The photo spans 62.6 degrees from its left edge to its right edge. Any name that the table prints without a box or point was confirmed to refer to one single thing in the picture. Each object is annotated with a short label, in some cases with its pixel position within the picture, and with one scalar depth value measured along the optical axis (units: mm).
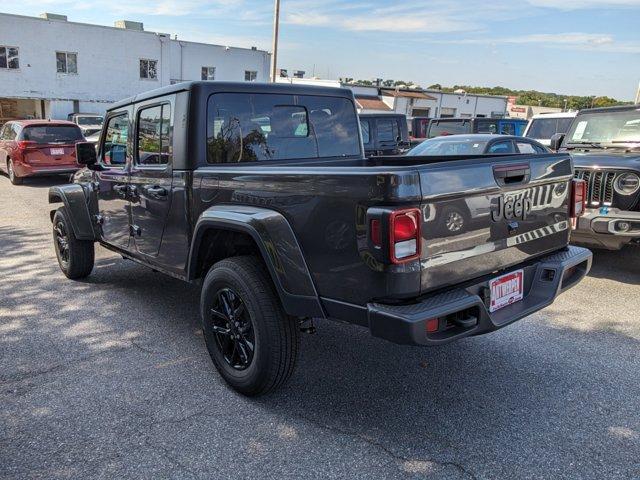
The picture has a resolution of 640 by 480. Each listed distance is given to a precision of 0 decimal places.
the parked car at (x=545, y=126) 12047
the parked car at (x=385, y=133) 12734
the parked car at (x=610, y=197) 5352
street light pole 20266
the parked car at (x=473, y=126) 15093
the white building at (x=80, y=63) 30625
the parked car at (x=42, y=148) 12594
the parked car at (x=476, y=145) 8266
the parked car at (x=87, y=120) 21317
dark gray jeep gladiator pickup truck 2438
